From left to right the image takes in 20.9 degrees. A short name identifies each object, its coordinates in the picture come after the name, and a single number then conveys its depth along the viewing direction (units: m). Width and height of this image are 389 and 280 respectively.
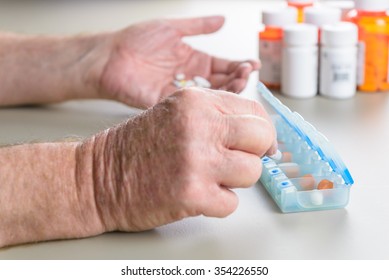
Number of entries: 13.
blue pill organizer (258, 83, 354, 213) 0.87
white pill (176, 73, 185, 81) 1.13
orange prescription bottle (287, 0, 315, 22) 1.22
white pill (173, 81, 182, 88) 1.12
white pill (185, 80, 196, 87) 1.12
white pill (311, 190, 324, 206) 0.87
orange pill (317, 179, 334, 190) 0.87
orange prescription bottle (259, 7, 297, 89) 1.15
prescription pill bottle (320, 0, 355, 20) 1.23
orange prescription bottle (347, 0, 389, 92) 1.13
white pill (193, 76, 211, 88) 1.12
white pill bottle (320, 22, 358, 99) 1.10
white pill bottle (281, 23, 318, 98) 1.11
